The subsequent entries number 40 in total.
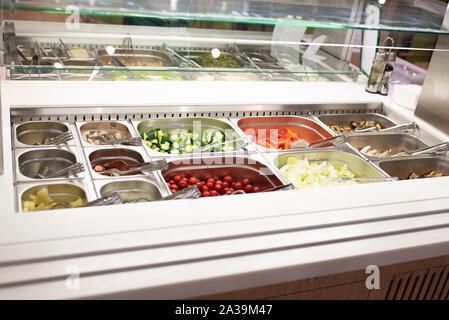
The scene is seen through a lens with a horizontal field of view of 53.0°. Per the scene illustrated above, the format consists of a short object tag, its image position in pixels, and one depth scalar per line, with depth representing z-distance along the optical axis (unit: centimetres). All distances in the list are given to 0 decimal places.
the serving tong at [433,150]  176
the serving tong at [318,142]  175
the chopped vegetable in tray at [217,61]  238
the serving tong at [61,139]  147
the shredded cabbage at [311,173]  156
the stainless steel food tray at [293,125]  184
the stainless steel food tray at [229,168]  153
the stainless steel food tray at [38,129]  152
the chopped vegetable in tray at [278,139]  182
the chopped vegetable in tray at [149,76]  204
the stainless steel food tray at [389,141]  186
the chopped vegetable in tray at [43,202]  121
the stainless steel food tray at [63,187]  122
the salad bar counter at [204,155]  134
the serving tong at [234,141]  164
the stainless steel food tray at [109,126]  160
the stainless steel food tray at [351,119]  196
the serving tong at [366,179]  153
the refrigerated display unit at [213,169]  104
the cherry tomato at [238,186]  155
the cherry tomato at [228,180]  158
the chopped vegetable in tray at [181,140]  167
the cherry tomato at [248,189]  155
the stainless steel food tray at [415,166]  171
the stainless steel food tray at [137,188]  134
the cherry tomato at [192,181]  151
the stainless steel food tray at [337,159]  162
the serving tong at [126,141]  153
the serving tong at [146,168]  141
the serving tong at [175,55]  222
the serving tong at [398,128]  189
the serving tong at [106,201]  119
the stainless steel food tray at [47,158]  137
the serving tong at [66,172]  131
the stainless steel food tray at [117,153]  147
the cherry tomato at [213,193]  146
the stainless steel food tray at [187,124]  169
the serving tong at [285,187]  139
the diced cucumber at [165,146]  165
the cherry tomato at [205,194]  145
